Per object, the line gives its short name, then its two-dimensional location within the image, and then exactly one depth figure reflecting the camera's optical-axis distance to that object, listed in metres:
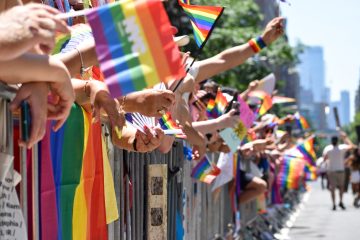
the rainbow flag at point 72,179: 4.45
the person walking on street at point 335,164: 28.62
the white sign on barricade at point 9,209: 3.76
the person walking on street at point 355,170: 28.67
